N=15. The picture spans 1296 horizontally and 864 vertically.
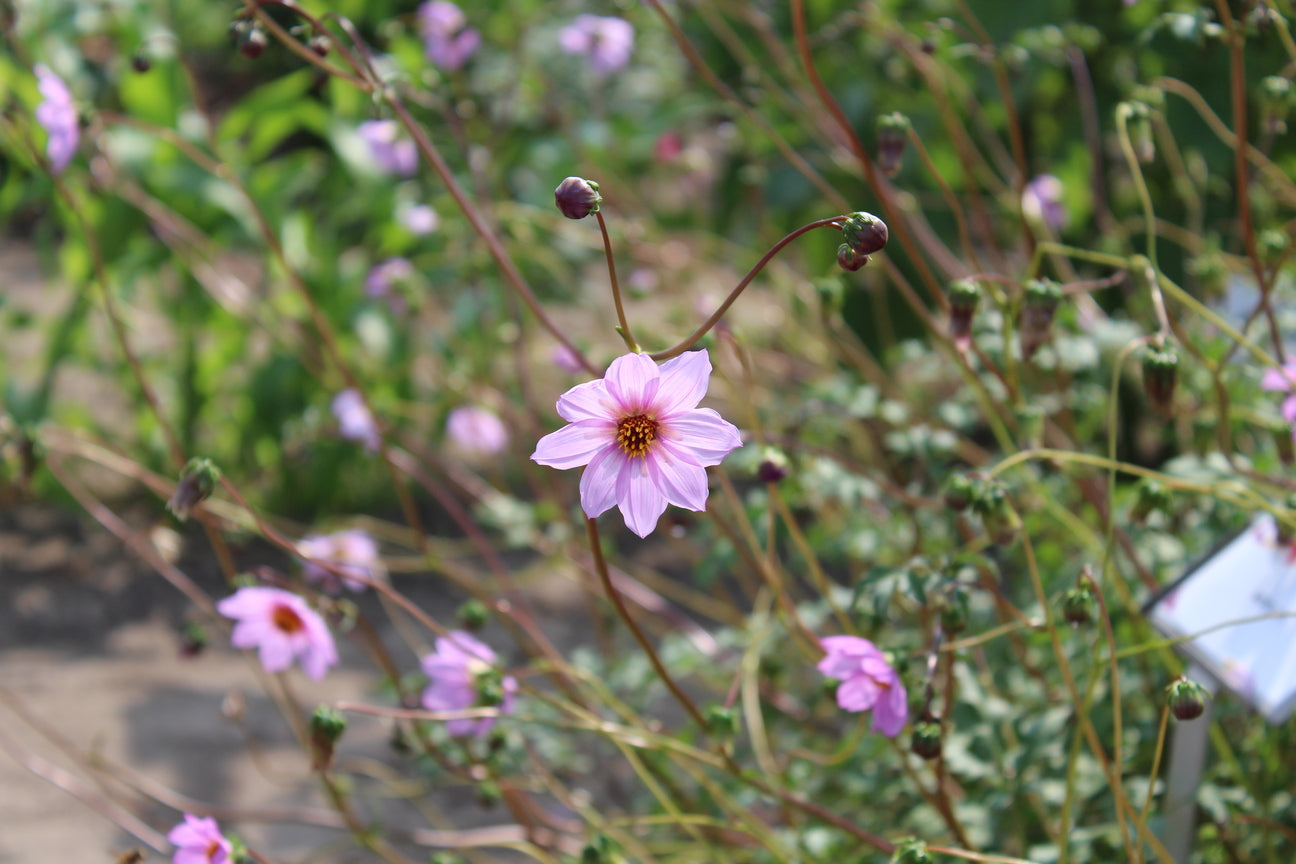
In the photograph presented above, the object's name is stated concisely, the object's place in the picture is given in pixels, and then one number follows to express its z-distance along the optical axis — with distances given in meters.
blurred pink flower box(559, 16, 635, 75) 1.81
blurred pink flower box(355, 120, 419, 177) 1.63
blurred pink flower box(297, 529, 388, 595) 1.33
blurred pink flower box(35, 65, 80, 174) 1.25
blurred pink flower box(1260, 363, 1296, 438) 1.19
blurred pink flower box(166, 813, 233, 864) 1.17
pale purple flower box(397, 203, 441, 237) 1.83
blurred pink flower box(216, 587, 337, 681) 1.23
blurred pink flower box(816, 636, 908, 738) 1.15
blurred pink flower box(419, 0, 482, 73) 1.61
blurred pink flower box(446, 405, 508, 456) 1.72
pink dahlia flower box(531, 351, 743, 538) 1.05
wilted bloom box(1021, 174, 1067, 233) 1.75
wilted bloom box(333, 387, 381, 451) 1.64
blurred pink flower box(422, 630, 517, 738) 1.22
